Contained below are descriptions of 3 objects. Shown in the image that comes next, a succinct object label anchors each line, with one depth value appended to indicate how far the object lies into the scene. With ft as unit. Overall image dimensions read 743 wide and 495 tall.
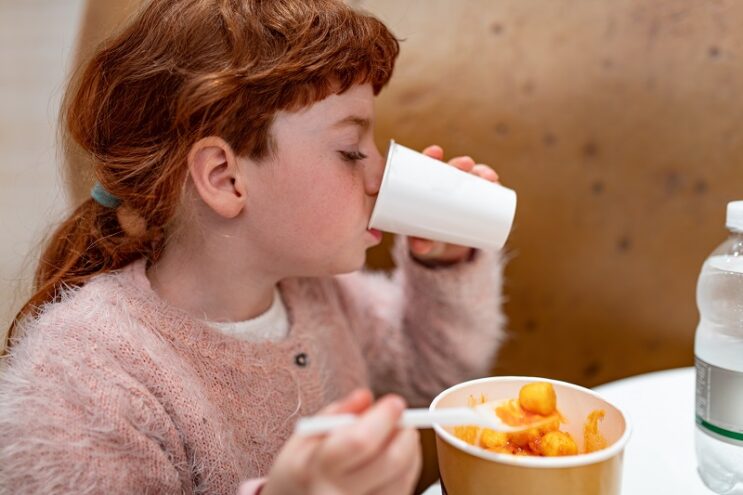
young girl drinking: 2.08
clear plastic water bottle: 2.02
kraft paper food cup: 1.58
